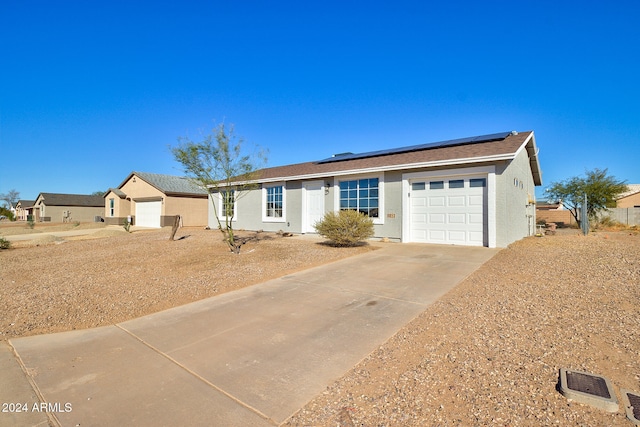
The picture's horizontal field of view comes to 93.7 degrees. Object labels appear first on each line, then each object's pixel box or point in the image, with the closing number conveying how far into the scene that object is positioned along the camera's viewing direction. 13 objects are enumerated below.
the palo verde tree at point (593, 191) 22.27
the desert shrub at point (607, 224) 19.66
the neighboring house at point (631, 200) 34.62
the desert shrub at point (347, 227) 10.72
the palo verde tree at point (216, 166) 9.16
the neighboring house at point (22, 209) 53.27
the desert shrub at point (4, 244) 11.85
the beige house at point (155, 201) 25.42
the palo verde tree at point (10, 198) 78.94
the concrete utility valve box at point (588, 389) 2.30
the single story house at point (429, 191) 10.58
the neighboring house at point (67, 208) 39.53
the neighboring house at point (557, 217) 28.10
